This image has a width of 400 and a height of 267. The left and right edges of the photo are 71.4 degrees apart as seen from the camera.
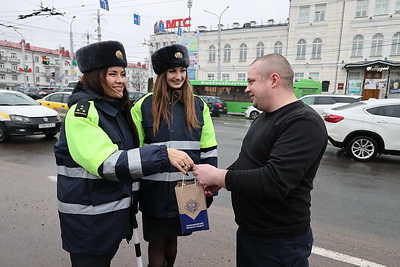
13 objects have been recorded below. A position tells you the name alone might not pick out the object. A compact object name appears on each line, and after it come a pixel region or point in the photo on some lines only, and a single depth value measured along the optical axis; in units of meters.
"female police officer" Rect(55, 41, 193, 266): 1.38
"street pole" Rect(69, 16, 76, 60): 27.42
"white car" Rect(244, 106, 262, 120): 18.14
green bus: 20.06
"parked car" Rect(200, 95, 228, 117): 18.98
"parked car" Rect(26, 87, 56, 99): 29.14
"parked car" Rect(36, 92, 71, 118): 11.62
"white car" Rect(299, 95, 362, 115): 13.41
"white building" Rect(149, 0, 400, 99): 26.19
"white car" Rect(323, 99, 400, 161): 6.45
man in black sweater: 1.34
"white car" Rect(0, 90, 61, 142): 7.45
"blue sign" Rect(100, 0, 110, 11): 18.48
